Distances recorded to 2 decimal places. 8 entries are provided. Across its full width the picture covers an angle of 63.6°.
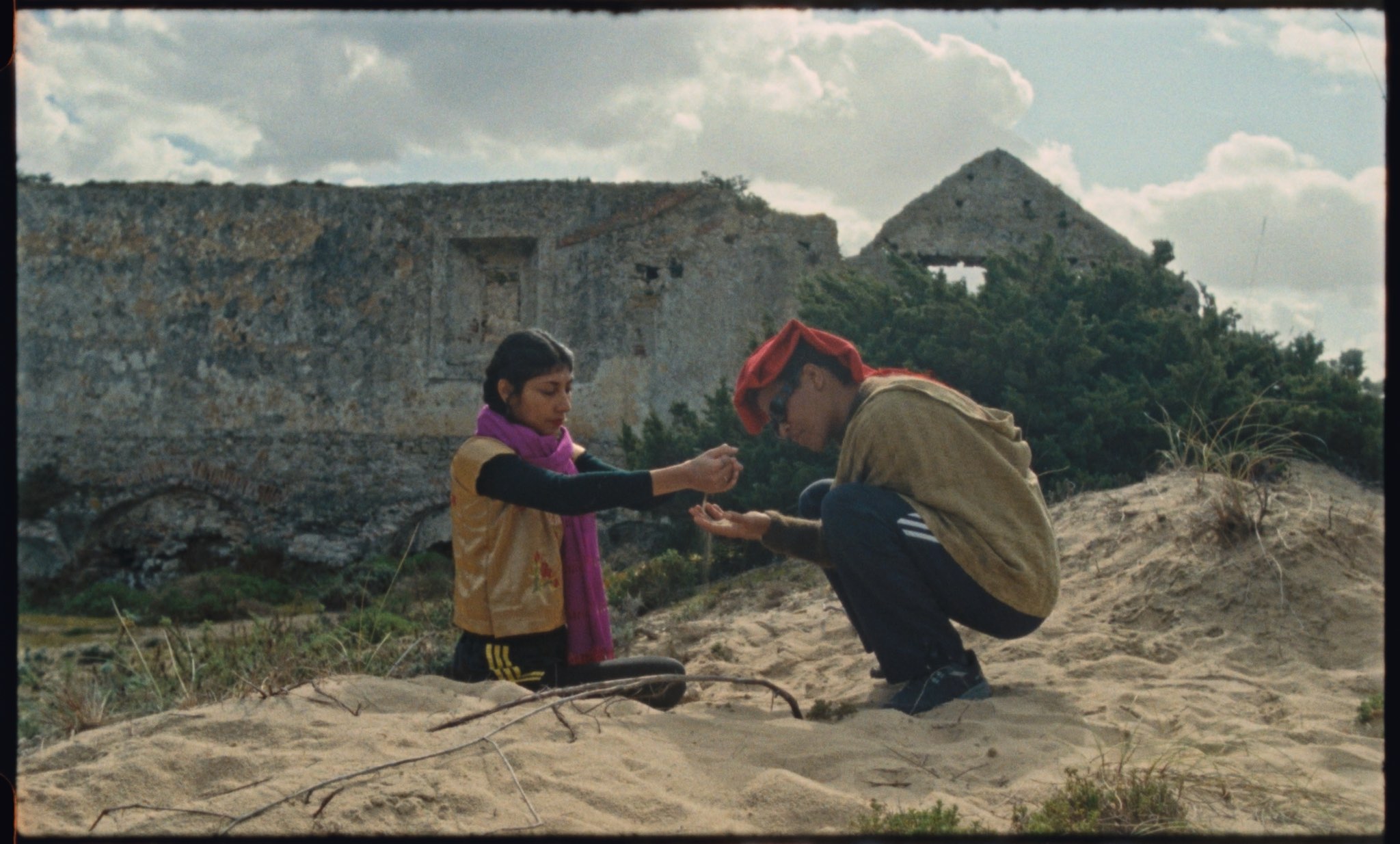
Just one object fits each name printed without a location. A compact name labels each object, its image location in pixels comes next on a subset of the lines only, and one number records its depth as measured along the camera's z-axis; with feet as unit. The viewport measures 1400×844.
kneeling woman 11.12
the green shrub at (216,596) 33.86
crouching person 10.86
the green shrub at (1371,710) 9.96
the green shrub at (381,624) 17.63
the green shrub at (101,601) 36.55
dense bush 24.48
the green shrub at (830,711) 10.79
